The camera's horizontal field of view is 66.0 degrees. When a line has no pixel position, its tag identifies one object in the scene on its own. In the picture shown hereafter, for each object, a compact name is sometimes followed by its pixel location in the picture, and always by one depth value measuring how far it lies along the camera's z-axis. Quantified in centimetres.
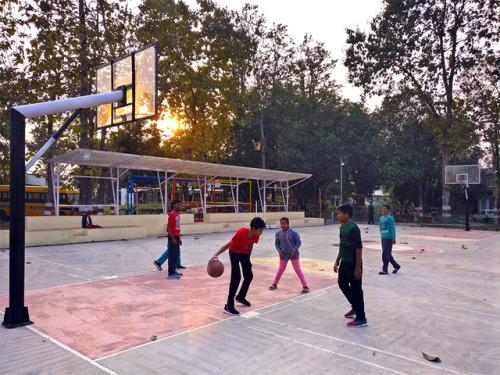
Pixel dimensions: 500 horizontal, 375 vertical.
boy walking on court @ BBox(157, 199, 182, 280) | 954
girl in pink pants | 813
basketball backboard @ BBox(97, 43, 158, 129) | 773
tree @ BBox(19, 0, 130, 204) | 1770
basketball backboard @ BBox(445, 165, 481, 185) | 3014
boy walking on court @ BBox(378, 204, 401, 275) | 1011
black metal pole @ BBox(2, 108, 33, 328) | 598
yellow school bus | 3155
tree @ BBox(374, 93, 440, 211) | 4044
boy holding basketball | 655
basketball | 707
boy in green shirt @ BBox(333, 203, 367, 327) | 607
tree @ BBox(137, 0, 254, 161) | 2762
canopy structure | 1736
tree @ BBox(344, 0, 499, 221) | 2955
